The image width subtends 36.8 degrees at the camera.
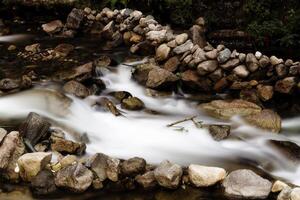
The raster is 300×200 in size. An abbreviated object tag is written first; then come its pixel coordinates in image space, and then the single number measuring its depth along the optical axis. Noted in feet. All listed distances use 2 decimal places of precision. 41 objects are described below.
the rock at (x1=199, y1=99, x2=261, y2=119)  23.29
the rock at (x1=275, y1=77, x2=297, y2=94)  24.22
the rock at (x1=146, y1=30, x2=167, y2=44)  29.25
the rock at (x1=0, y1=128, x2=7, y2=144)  19.45
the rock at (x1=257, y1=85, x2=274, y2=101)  24.50
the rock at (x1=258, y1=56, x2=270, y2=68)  24.67
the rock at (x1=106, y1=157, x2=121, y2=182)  18.11
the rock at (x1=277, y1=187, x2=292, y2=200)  16.63
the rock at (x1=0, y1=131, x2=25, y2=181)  18.42
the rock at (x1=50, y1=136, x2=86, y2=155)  19.69
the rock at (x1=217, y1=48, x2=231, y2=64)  24.90
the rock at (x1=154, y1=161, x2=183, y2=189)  17.60
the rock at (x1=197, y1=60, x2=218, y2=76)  25.11
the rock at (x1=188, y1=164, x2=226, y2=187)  17.76
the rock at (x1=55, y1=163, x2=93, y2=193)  17.49
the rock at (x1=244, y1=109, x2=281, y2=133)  22.08
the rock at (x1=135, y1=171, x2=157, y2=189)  17.79
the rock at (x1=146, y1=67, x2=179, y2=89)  25.63
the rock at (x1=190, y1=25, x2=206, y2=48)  29.41
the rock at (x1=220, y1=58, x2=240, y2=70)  24.89
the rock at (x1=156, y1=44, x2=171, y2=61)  28.07
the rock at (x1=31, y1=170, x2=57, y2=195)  17.61
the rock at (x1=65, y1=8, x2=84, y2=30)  35.88
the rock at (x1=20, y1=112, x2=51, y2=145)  20.18
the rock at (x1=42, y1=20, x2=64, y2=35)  36.24
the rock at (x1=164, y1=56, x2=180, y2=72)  27.02
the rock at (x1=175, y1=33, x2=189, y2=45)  27.76
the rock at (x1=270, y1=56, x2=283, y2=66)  24.56
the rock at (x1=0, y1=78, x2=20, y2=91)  26.09
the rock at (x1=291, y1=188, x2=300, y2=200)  16.21
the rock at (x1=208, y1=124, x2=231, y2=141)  21.34
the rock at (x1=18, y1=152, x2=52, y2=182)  18.11
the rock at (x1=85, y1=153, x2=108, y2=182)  18.07
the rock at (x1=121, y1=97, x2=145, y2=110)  24.16
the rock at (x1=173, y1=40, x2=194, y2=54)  27.02
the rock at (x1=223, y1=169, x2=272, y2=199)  17.21
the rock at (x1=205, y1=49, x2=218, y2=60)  25.26
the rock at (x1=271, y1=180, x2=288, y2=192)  17.34
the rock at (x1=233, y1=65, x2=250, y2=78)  24.75
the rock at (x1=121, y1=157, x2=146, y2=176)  18.10
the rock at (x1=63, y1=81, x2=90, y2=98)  25.02
